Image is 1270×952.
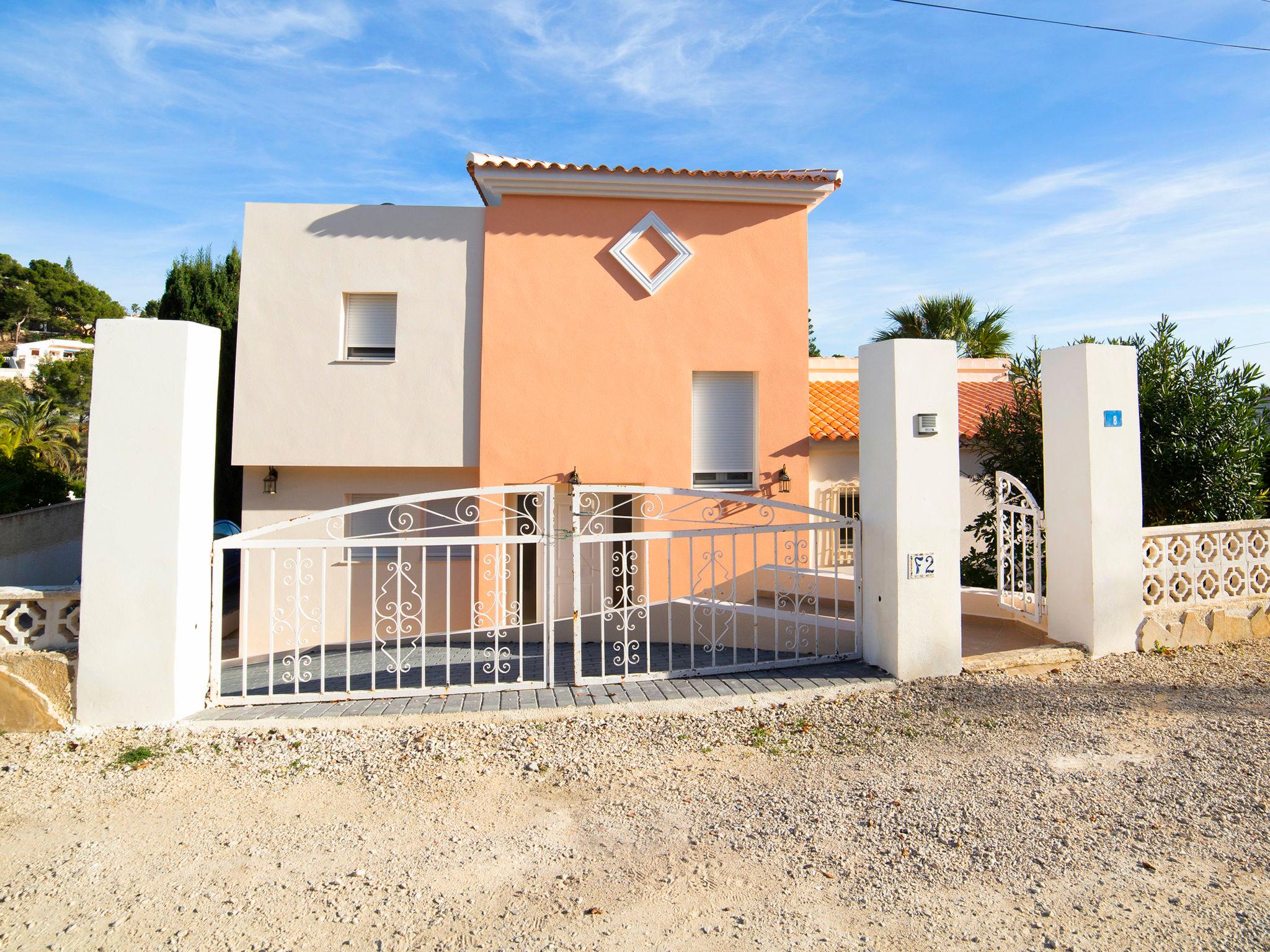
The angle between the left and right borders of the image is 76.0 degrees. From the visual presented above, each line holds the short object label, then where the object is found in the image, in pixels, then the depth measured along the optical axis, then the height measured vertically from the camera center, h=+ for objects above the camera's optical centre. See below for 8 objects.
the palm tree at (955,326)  17.41 +3.91
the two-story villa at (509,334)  10.85 +2.33
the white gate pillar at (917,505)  6.36 +0.02
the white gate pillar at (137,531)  5.29 -0.16
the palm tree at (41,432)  17.17 +2.06
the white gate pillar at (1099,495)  6.92 +0.11
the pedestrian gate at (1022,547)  7.65 -0.40
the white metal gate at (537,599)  6.00 -1.07
